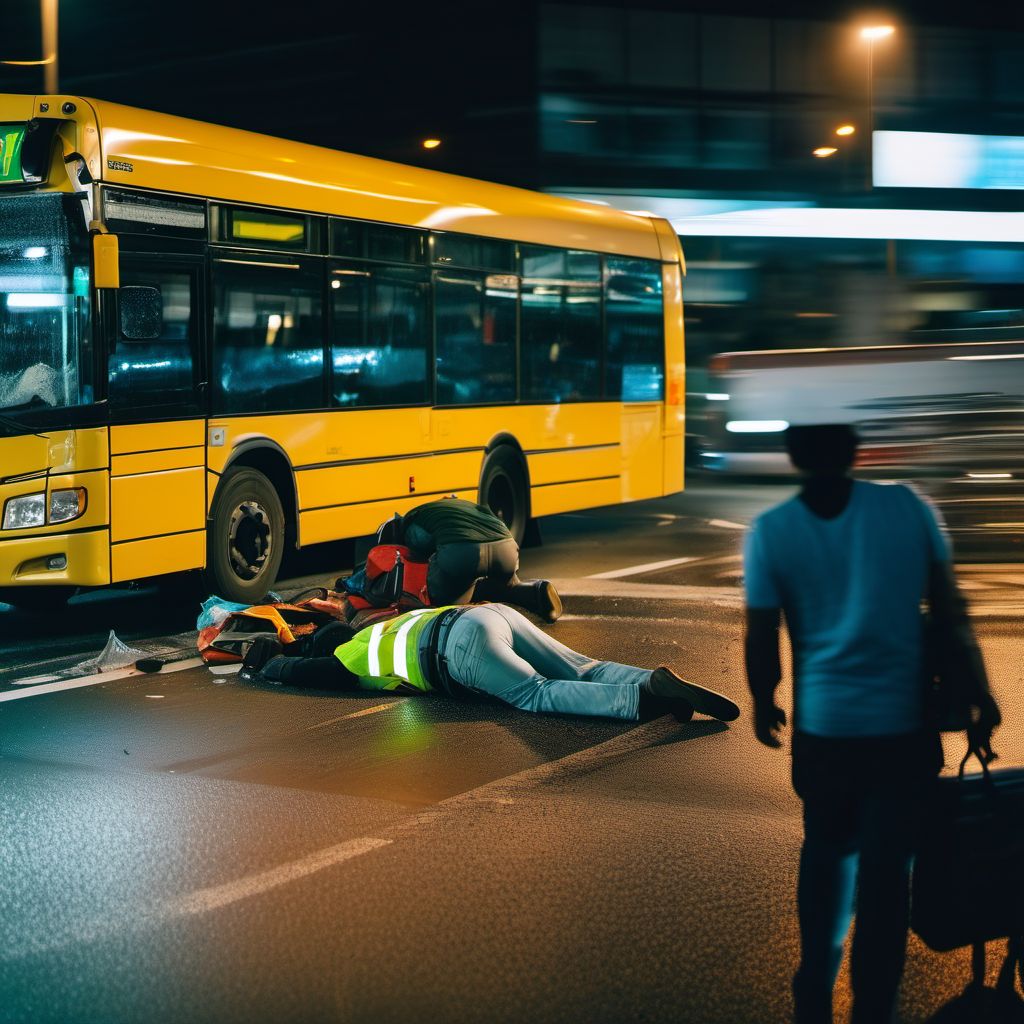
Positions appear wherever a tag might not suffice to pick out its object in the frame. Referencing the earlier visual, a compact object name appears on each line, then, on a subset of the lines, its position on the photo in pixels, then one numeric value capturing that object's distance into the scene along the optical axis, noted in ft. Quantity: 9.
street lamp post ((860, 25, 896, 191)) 116.06
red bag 31.53
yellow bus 32.60
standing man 12.05
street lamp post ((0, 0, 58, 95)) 67.21
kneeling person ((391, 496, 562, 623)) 30.83
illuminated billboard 117.80
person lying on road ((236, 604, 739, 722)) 25.03
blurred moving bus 42.57
